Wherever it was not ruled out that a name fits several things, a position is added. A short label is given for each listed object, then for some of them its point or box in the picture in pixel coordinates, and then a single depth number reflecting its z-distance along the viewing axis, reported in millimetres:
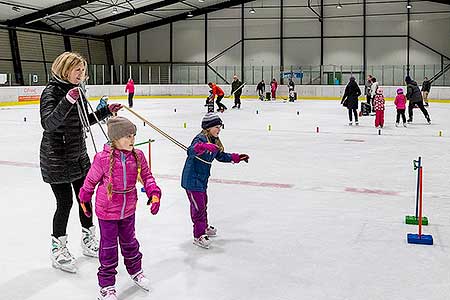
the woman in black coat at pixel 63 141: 3908
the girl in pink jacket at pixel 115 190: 3443
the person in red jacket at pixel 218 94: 22166
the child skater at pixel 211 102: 20872
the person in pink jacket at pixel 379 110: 15593
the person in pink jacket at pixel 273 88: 34031
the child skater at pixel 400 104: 16297
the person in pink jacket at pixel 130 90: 25041
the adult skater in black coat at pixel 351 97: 16672
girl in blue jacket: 4594
